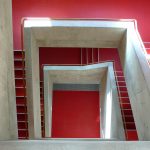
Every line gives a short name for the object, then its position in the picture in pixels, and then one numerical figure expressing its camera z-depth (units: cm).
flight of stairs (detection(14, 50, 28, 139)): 689
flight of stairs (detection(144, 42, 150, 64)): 929
